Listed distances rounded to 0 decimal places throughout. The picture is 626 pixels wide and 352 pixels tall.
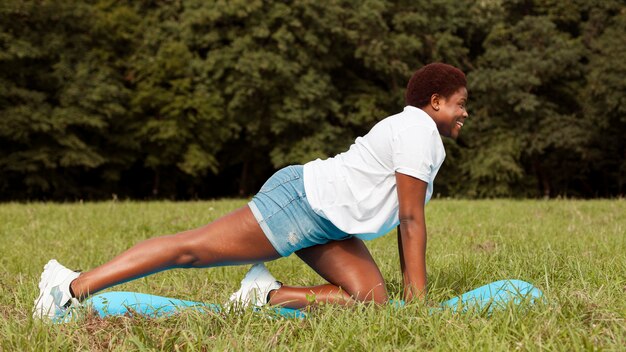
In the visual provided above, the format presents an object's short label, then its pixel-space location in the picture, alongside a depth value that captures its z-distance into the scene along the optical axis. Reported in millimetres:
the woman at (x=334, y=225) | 3432
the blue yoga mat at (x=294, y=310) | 3209
